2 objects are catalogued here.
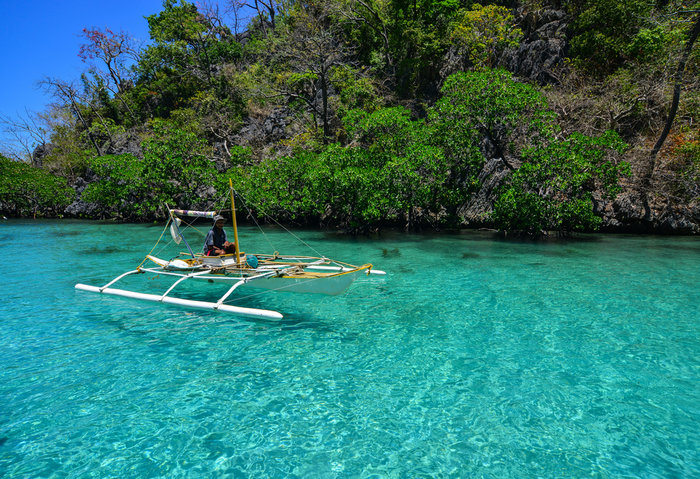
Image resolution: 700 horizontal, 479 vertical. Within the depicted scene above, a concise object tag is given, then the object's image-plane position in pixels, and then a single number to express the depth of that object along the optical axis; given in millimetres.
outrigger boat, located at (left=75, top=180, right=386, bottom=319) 9008
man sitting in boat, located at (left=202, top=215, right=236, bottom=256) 11977
